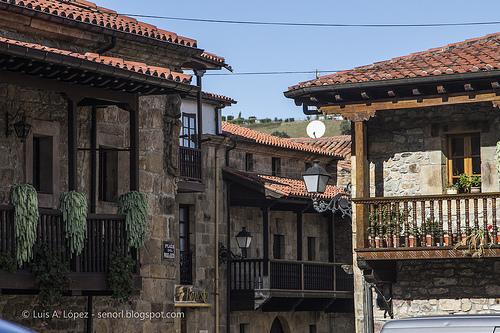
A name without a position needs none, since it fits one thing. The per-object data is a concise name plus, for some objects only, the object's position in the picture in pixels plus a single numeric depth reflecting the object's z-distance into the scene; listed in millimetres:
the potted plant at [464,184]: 24438
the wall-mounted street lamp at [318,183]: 22875
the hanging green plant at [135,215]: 21281
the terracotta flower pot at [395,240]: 23977
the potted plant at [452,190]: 24359
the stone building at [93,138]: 20156
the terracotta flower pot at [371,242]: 24078
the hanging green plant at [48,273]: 19828
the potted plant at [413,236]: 23812
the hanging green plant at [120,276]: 20891
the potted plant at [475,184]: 24203
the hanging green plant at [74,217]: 20156
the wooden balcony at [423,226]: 23297
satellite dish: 40191
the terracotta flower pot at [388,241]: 24016
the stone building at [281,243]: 36031
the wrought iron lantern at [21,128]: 20973
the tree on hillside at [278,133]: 87594
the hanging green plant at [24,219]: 19359
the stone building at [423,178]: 23625
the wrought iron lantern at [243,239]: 35625
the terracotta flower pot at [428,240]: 23819
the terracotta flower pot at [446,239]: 23714
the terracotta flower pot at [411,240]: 23922
